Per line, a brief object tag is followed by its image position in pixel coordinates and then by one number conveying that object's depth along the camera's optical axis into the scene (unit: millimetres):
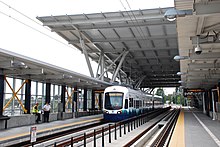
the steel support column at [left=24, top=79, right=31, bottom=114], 19125
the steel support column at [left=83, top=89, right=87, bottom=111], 33088
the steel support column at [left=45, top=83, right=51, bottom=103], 21703
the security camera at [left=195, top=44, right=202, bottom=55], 9944
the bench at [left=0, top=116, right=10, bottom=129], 14819
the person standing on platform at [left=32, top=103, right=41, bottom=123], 19192
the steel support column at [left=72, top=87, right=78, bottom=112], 26434
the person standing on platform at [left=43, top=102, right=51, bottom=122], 19781
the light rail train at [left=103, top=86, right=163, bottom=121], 21156
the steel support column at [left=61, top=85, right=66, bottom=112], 25344
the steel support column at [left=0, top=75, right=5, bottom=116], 15562
